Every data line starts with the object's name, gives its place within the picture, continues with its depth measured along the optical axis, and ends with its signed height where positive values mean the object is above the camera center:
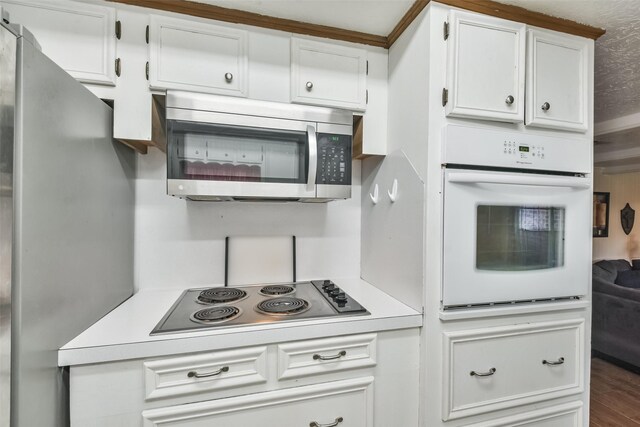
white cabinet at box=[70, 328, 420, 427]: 0.94 -0.61
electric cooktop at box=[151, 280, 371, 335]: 1.09 -0.40
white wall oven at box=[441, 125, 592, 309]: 1.17 +0.00
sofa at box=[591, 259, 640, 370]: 2.54 -0.94
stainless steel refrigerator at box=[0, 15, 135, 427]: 0.73 -0.04
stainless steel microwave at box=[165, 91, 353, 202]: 1.21 +0.28
